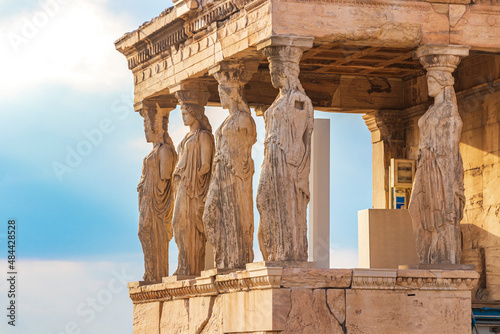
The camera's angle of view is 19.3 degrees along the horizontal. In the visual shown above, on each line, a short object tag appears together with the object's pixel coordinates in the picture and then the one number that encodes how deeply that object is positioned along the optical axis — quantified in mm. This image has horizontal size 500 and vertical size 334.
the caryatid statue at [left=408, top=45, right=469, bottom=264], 18438
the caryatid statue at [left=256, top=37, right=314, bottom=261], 18000
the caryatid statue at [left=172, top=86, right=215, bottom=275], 21172
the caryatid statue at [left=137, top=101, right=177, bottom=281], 22891
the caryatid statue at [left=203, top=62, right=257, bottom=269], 19562
